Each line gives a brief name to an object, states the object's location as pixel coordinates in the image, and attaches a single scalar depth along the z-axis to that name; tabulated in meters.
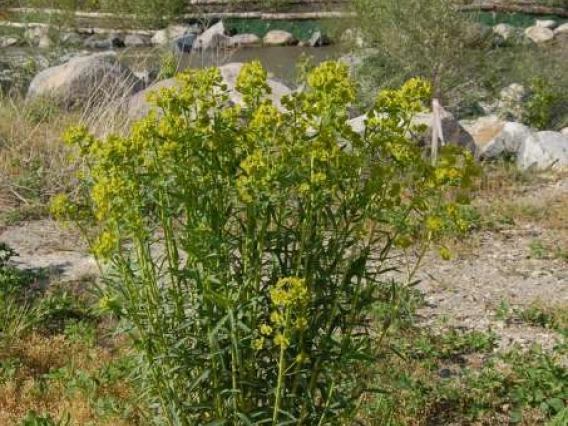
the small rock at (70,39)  16.70
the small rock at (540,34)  19.31
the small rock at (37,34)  16.72
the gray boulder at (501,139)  8.20
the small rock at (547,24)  20.38
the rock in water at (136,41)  21.27
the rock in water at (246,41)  20.92
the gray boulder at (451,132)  8.06
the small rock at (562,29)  20.00
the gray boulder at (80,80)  9.38
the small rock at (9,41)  15.28
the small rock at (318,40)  20.23
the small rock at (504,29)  17.16
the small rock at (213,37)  19.17
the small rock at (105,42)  20.95
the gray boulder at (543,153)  7.68
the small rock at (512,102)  10.90
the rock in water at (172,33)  20.77
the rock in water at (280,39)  20.83
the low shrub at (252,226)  2.38
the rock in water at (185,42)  18.71
